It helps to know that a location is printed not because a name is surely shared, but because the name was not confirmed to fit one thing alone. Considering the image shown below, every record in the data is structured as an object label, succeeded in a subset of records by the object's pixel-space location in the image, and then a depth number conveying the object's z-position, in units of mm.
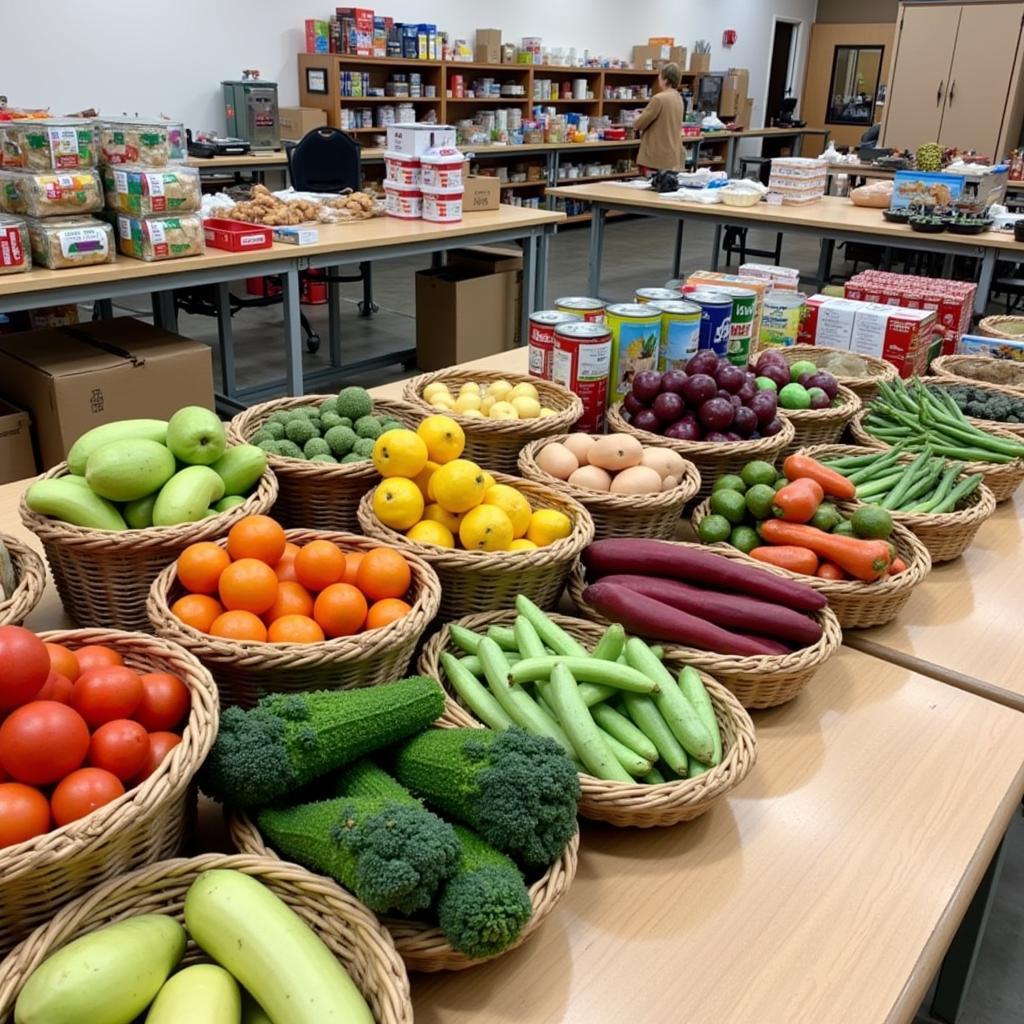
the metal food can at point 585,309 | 2031
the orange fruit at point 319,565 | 1199
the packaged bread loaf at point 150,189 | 3340
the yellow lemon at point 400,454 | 1438
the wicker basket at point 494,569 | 1304
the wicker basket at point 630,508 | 1526
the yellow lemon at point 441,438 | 1511
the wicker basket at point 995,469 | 1897
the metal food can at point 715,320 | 2062
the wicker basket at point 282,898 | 747
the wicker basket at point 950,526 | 1666
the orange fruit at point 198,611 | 1119
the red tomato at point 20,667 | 856
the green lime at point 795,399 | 2021
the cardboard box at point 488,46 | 9023
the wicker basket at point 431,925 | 845
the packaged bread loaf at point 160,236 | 3432
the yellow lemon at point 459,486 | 1386
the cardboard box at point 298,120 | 7551
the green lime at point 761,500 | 1589
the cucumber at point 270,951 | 740
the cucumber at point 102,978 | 708
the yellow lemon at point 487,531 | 1352
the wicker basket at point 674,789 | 1028
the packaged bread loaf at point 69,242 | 3232
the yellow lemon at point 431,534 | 1361
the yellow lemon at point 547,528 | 1427
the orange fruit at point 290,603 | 1163
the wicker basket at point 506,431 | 1717
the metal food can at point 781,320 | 2594
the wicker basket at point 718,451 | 1721
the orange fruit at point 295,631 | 1110
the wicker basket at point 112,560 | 1229
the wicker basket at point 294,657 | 1047
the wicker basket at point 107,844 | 752
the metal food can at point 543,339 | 1981
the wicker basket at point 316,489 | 1507
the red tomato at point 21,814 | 785
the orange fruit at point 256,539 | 1218
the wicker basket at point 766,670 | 1245
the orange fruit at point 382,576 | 1206
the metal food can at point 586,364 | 1860
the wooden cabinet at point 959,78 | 9820
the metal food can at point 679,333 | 1971
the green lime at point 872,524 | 1531
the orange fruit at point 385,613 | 1158
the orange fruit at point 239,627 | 1099
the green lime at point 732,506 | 1620
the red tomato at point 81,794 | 816
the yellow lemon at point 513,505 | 1405
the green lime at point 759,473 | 1649
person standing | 8344
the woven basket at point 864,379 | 2268
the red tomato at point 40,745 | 833
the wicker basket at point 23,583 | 1127
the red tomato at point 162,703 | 932
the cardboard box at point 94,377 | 3158
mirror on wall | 14055
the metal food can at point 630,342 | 1914
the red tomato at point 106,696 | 904
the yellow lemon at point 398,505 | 1391
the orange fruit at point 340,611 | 1145
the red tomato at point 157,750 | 886
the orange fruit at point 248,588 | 1141
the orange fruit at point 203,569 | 1181
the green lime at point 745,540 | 1585
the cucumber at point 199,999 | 730
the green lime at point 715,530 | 1601
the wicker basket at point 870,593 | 1456
